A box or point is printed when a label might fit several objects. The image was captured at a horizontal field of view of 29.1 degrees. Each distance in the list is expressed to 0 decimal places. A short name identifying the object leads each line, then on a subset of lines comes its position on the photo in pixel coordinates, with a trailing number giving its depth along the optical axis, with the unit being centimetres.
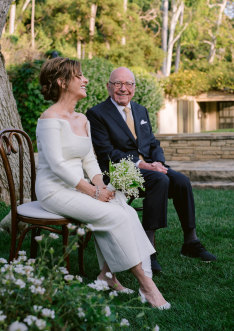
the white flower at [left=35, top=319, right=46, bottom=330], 145
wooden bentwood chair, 271
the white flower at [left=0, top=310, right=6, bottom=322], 149
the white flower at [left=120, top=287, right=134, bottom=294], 296
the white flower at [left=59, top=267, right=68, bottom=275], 184
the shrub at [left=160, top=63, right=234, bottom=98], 2059
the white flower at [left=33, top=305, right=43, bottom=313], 156
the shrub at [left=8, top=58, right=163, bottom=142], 984
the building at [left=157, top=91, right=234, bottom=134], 2123
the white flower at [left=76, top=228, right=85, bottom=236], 179
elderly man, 371
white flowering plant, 165
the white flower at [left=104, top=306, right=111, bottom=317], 168
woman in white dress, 268
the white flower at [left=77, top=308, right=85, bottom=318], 168
